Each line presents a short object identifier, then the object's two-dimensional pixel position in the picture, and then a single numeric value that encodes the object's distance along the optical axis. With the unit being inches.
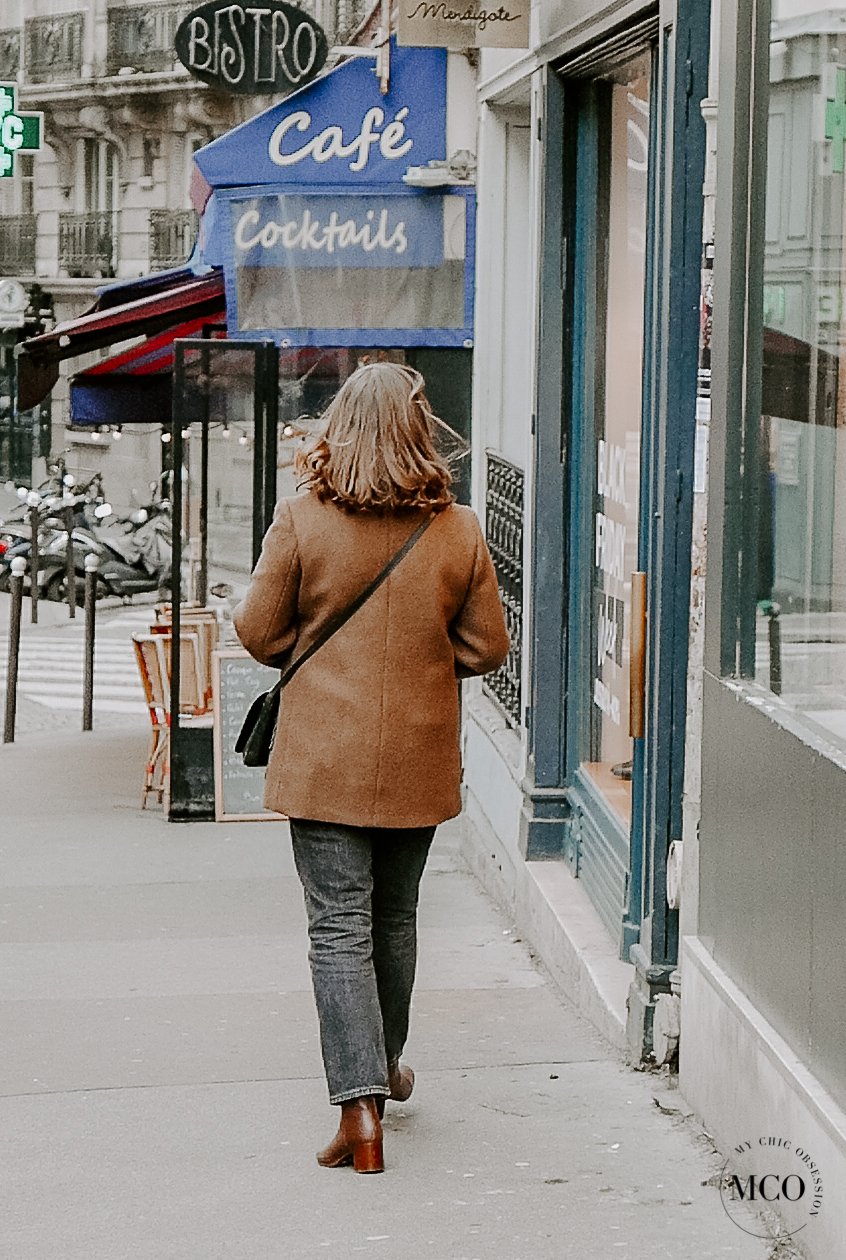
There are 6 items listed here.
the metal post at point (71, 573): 860.0
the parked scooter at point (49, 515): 923.4
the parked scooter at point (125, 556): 904.3
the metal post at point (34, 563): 844.6
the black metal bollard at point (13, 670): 515.5
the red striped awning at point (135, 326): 472.4
